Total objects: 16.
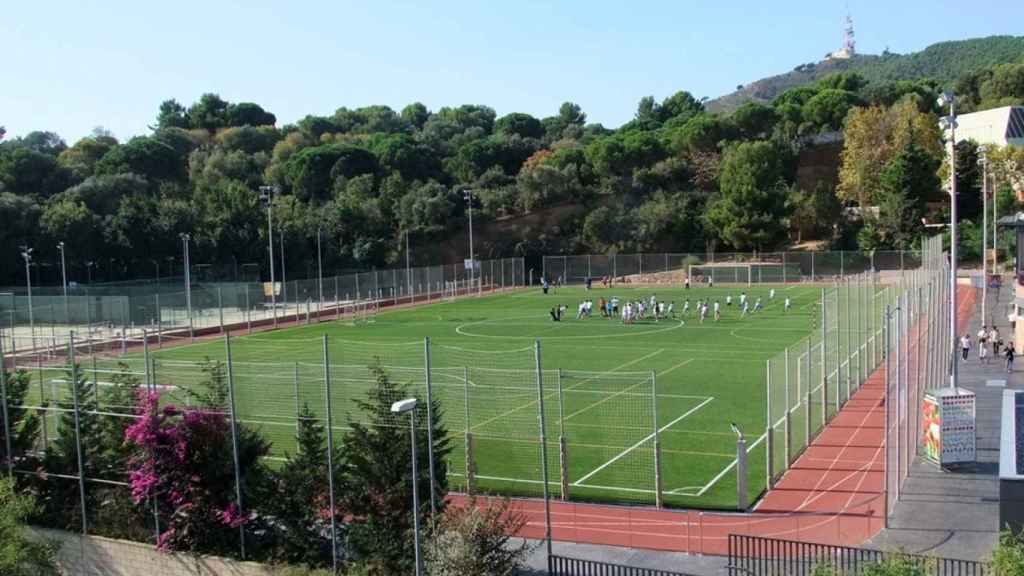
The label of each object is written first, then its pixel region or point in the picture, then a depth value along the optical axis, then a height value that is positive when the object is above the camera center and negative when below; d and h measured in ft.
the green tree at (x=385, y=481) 49.73 -13.34
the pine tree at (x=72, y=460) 62.34 -14.44
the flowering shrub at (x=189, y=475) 56.24 -14.03
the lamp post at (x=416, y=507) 43.80 -13.14
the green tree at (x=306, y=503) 53.52 -15.21
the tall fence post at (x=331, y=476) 51.70 -13.33
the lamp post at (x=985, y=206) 143.31 +2.14
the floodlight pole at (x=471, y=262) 252.48 -7.37
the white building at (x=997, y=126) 279.08 +28.60
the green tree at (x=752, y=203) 276.00 +7.04
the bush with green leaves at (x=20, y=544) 50.46 -16.61
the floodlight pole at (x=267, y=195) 183.56 +9.34
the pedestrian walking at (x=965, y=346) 121.08 -16.36
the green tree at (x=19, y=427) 65.46 -12.56
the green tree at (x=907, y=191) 247.09 +8.07
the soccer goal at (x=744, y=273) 251.80 -12.68
